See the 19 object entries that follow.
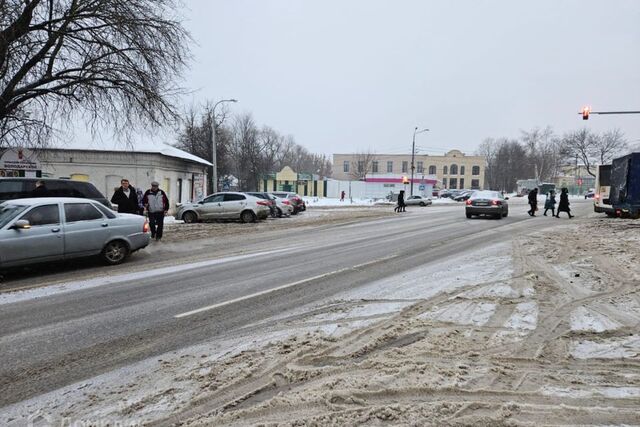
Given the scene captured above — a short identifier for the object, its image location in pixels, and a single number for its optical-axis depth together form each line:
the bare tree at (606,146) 80.31
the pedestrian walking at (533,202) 24.86
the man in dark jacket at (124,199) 13.38
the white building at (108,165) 24.97
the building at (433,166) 103.75
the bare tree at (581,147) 80.38
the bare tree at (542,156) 101.38
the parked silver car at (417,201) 47.12
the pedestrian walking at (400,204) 31.10
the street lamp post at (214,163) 29.37
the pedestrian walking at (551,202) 24.45
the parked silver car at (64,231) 8.33
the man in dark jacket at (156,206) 13.85
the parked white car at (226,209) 21.31
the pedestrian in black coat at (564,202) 23.44
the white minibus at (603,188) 22.94
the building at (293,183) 66.04
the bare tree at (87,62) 13.15
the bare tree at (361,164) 99.38
